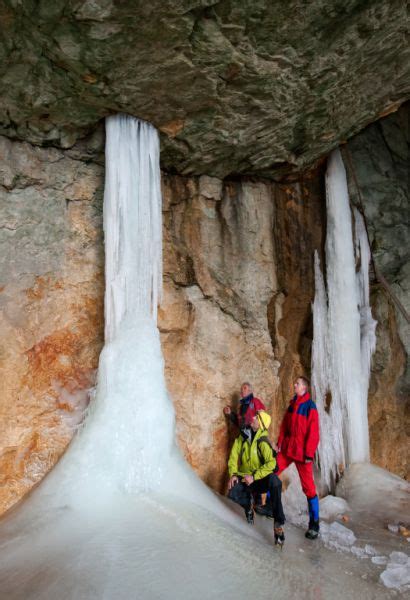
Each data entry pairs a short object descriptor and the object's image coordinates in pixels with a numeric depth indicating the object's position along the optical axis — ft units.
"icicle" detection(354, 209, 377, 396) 29.09
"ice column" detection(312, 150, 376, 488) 26.50
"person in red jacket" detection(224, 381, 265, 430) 21.91
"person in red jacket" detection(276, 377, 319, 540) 17.71
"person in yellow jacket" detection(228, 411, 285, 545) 16.10
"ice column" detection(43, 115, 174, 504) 16.98
